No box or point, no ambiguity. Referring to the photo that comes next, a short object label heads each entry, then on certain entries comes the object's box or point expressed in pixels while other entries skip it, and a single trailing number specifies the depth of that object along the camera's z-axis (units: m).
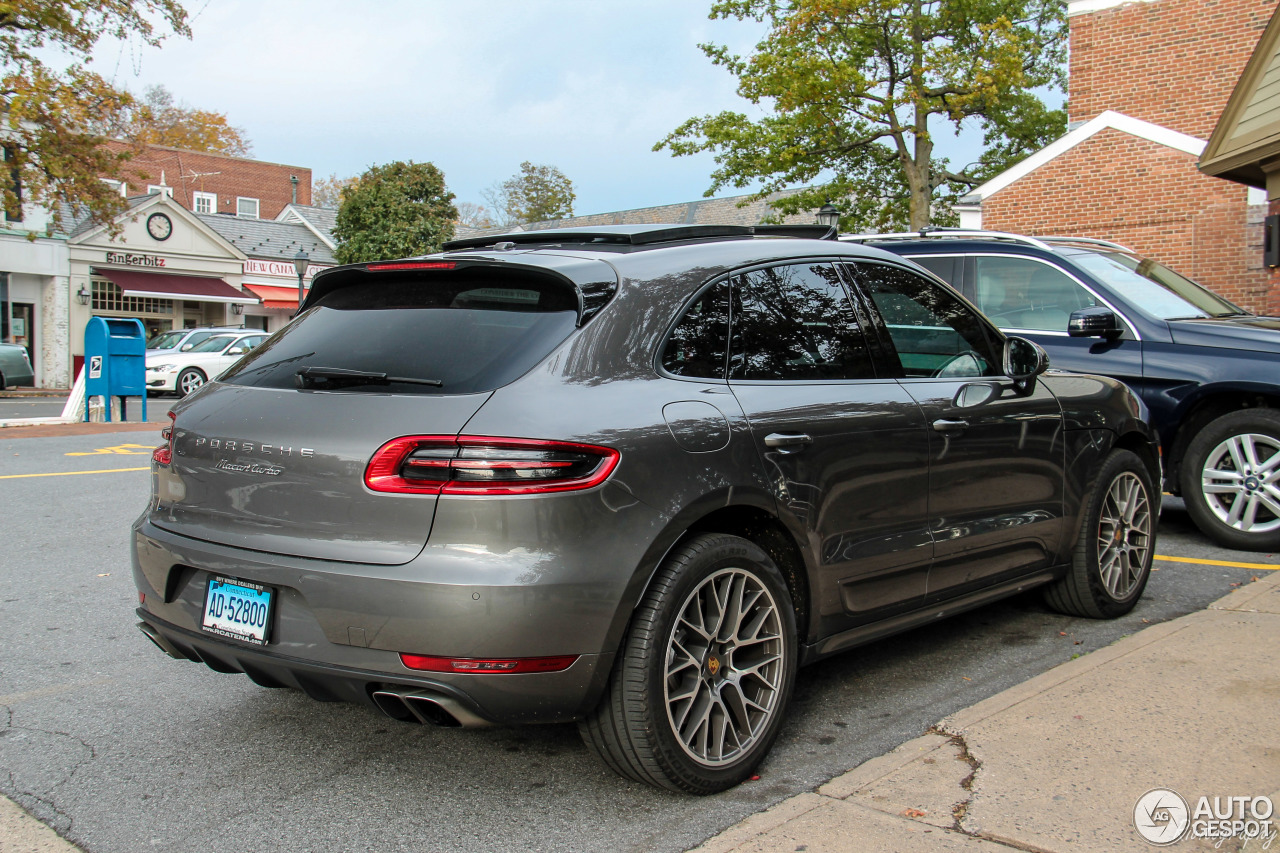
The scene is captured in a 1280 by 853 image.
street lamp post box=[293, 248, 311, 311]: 26.39
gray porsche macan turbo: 2.78
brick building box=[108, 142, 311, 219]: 54.78
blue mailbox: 16.73
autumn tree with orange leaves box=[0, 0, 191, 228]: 22.30
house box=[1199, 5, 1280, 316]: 11.91
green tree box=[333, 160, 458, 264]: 41.69
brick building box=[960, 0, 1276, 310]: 18.89
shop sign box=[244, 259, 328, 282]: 40.47
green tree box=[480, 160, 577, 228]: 86.50
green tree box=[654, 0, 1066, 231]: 26.30
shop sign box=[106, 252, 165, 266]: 35.59
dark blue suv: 6.56
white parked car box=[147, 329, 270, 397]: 25.56
